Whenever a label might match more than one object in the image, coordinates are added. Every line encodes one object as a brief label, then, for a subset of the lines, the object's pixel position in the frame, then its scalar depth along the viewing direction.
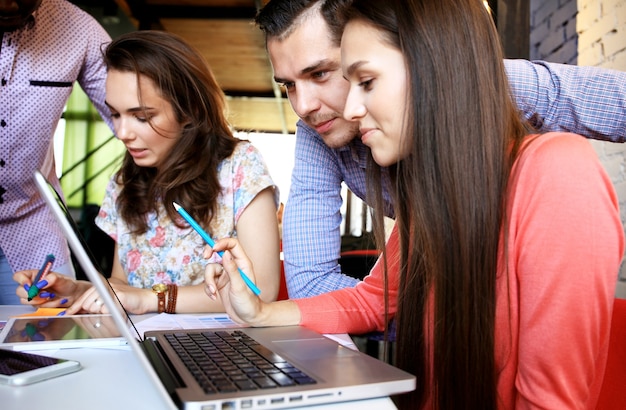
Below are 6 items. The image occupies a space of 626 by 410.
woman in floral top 1.56
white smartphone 0.64
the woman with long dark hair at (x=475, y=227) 0.72
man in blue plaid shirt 1.29
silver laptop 0.56
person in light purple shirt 1.74
